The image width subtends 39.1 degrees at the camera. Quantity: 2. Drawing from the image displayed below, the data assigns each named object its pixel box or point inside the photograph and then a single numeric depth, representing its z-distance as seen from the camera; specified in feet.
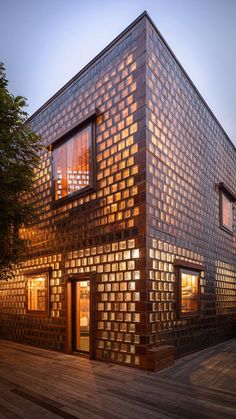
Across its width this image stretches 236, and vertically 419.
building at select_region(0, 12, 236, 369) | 25.61
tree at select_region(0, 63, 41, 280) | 27.69
